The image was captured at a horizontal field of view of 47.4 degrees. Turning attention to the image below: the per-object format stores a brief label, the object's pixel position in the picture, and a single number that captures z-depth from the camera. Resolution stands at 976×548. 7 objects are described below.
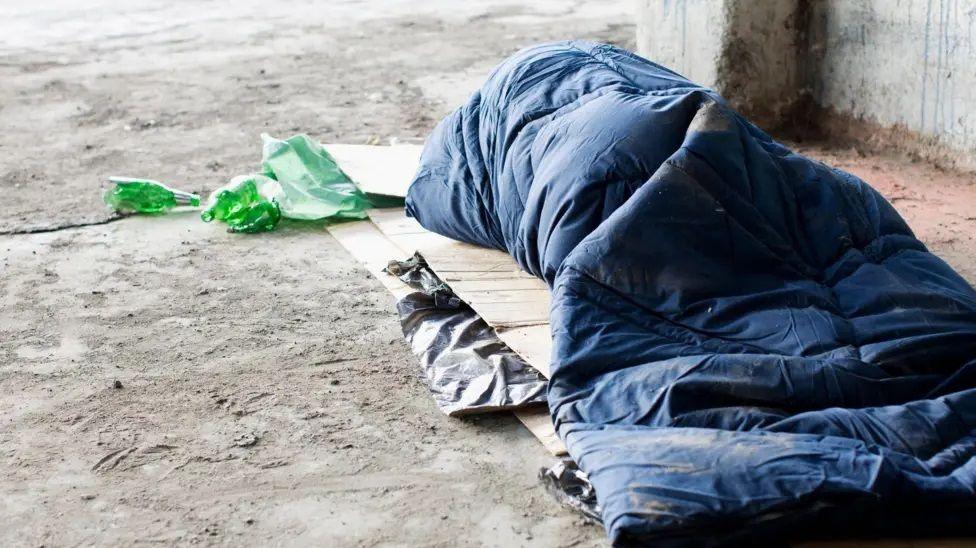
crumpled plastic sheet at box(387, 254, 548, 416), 2.94
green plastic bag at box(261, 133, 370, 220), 4.57
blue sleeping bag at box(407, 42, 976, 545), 2.19
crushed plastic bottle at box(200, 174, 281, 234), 4.49
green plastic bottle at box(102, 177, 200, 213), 4.74
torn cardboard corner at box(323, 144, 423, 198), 4.63
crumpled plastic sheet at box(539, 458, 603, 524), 2.43
